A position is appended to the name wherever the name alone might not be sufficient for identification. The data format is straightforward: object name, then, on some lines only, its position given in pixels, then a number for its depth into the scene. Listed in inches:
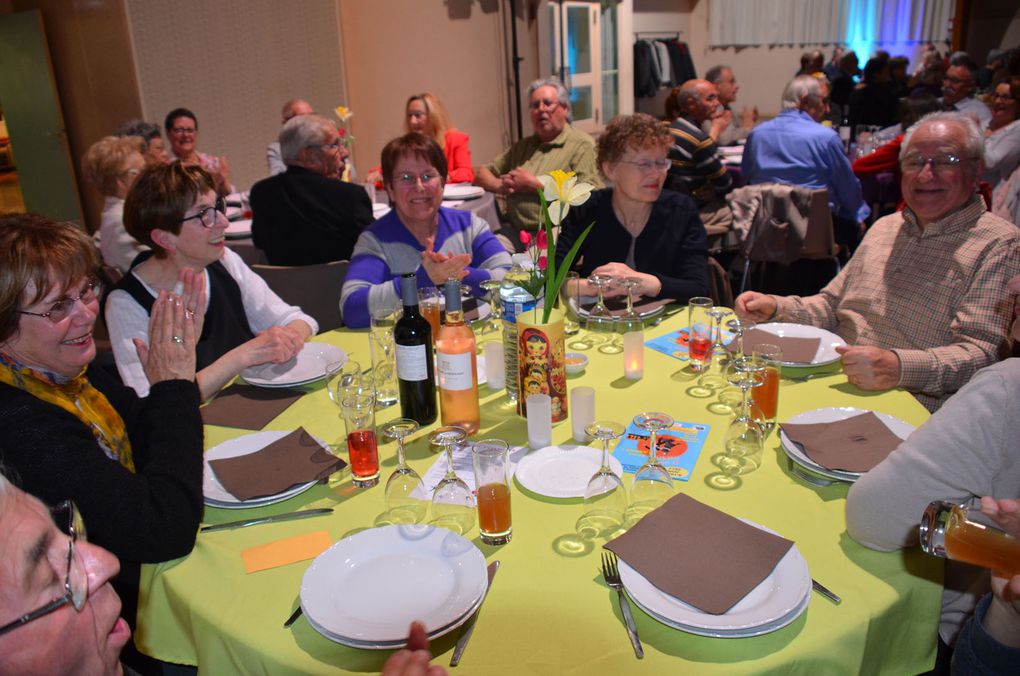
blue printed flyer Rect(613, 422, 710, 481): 64.1
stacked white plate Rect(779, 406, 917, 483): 60.3
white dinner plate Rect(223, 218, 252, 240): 179.2
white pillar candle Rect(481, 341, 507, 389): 81.3
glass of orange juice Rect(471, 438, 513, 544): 54.4
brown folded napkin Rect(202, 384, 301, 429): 77.2
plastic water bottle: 75.9
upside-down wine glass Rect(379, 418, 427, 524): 59.1
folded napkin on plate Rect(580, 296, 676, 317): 102.3
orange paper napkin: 53.9
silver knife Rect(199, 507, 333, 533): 58.8
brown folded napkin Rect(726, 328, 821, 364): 83.2
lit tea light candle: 80.7
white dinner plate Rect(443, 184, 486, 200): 197.3
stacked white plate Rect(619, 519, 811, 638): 44.1
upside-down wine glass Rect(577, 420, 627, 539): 56.5
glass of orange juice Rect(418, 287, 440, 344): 87.9
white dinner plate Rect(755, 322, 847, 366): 82.7
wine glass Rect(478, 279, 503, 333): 94.0
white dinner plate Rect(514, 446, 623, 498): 60.5
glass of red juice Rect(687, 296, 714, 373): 82.7
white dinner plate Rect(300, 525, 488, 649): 45.7
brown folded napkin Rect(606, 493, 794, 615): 47.3
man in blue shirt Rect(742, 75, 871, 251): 196.4
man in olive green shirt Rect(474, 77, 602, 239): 203.2
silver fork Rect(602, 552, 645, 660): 44.1
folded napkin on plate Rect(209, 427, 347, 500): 62.5
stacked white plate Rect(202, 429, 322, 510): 61.3
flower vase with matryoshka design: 69.1
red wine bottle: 66.4
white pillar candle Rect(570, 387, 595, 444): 68.4
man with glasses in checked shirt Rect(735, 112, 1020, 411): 82.5
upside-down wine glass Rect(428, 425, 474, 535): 57.3
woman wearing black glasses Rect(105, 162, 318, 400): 86.4
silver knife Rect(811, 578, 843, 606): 46.9
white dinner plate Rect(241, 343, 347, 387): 85.0
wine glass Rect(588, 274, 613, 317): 98.3
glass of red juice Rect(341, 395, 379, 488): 62.9
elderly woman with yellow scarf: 53.9
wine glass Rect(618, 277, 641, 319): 96.5
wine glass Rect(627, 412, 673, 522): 58.2
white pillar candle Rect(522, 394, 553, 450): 66.2
